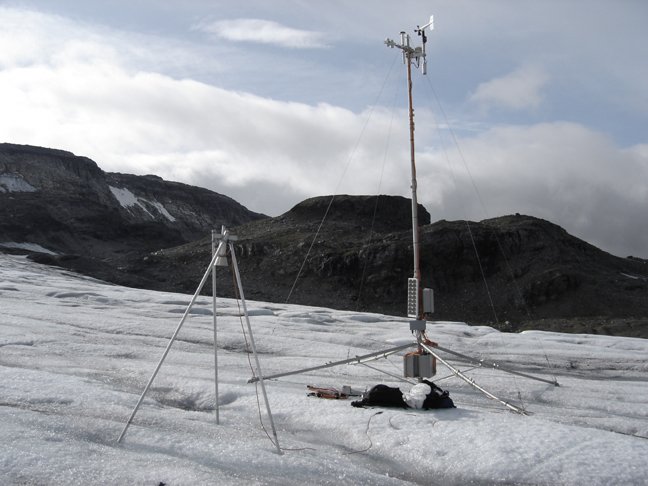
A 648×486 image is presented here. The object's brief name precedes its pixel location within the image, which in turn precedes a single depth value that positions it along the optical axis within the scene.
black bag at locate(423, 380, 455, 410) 11.55
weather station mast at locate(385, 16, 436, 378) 13.20
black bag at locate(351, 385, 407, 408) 11.91
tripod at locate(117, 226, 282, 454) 9.57
